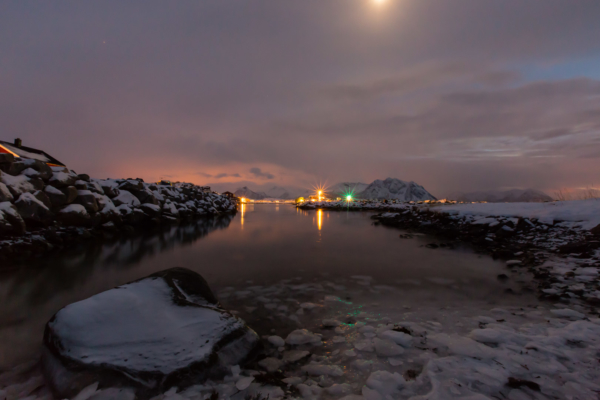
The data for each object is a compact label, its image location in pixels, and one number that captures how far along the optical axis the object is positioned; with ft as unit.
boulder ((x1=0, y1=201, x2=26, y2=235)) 28.84
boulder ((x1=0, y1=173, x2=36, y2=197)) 32.68
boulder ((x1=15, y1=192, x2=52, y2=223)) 32.24
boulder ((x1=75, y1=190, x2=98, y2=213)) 42.73
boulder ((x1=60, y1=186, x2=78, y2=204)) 39.86
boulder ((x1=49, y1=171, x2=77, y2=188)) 40.16
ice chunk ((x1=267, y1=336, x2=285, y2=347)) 12.41
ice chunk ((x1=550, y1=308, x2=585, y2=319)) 13.96
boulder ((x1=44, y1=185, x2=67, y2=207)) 38.06
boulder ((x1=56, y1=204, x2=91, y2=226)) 38.22
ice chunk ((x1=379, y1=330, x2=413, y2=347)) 11.68
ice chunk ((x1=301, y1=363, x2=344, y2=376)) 10.10
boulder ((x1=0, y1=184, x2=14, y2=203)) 30.35
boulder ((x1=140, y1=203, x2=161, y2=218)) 61.87
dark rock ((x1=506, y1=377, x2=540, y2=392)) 8.10
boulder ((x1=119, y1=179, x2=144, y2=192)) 61.98
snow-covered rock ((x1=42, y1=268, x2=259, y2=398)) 8.61
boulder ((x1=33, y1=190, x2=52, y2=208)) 35.24
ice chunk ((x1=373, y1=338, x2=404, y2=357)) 11.05
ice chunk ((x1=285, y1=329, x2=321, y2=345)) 12.60
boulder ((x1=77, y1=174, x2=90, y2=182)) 47.58
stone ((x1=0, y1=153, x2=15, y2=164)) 34.83
